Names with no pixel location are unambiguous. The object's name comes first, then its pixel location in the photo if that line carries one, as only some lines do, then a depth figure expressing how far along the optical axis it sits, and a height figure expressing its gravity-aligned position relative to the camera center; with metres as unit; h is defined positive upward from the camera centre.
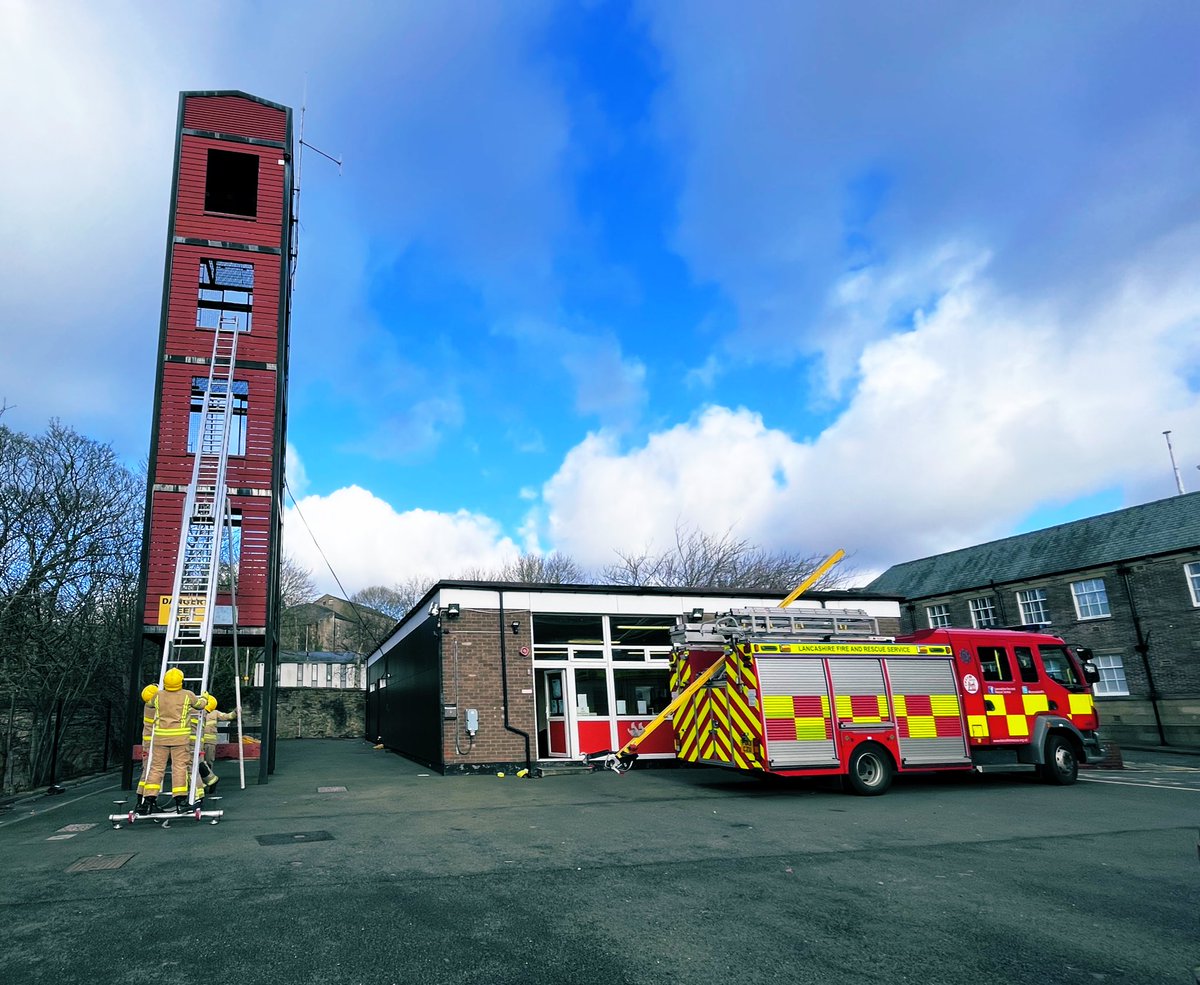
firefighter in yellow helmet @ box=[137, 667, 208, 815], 8.40 -0.19
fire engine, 10.79 -0.41
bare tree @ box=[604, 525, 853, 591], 34.38 +4.95
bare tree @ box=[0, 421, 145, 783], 16.19 +3.60
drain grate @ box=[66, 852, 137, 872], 5.92 -1.07
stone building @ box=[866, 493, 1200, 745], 24.70 +2.13
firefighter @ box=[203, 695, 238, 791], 10.30 -0.14
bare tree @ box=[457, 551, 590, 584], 44.16 +7.28
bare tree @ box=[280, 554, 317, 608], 41.10 +6.97
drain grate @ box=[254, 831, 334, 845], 7.07 -1.16
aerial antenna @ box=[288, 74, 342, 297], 17.55 +10.67
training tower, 13.00 +6.34
